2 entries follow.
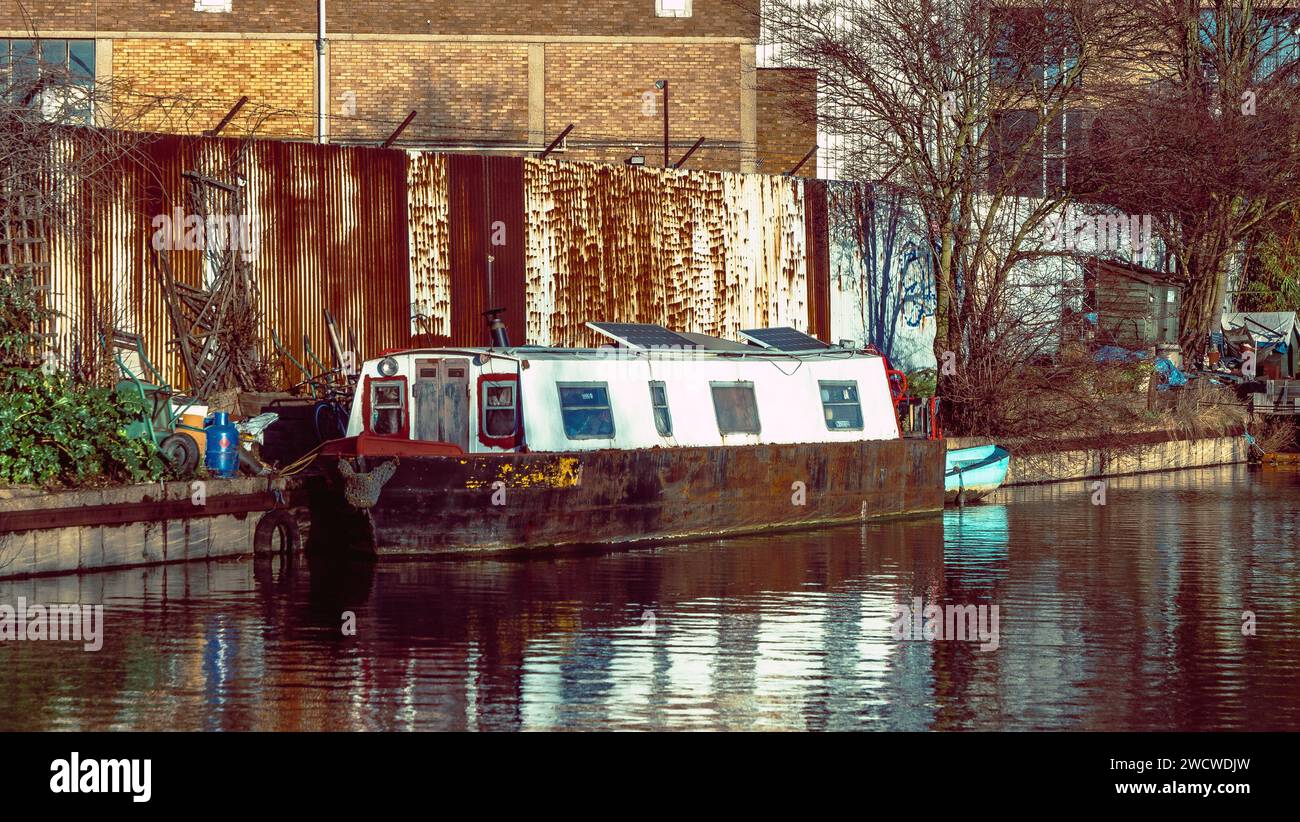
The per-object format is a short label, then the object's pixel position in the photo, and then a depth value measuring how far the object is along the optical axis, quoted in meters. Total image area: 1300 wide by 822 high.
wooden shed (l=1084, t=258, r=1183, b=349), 40.34
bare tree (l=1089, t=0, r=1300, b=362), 36.72
